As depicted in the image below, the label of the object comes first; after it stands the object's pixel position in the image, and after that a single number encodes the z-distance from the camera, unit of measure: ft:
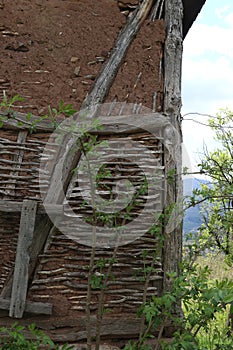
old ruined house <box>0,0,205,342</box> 11.55
